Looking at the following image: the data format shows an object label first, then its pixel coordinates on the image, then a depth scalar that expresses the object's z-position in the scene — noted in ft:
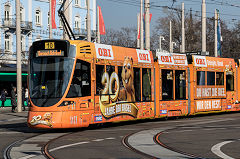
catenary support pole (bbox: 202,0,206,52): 118.01
